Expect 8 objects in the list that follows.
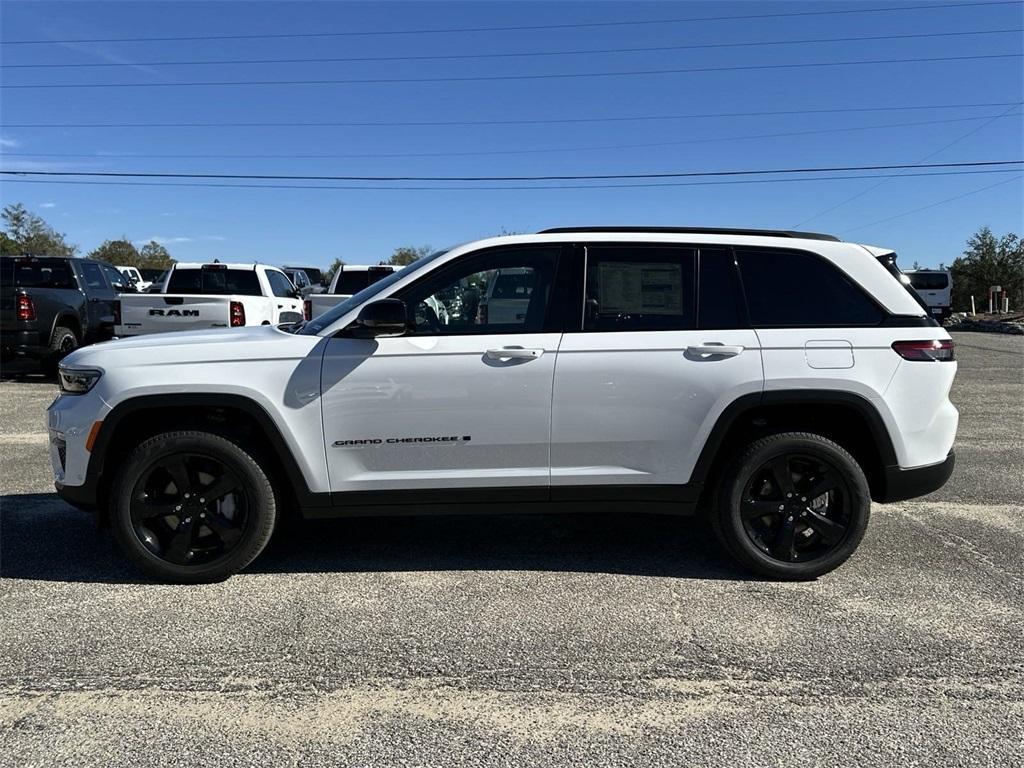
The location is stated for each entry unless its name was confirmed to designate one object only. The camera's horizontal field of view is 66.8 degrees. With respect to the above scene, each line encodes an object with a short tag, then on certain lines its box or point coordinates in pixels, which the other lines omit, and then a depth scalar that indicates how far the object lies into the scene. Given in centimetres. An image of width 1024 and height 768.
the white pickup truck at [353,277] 1482
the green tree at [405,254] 5332
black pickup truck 1163
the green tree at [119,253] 7288
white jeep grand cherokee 401
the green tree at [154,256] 7612
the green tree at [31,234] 6375
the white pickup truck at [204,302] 1159
